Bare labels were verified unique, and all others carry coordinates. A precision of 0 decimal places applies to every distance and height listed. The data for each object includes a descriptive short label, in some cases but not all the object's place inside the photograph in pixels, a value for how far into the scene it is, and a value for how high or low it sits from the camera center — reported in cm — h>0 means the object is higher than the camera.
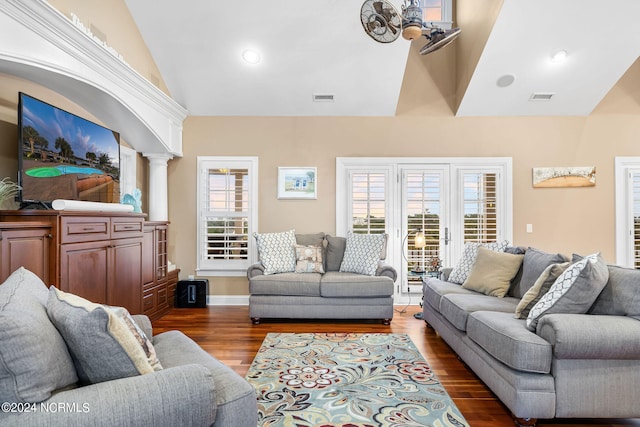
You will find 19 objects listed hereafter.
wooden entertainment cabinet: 251 -31
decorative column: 487 +42
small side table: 446 -74
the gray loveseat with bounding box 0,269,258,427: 115 -62
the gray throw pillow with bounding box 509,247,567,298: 294 -42
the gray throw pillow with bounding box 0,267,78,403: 114 -46
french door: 509 +19
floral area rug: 220 -124
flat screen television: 275 +53
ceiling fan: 272 +153
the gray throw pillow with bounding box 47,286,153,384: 129 -47
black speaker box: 492 -105
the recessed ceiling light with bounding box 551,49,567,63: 418 +191
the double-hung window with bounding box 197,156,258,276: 514 +6
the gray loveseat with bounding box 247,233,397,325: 413 -94
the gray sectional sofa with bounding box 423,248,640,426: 200 -81
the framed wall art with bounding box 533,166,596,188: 500 +57
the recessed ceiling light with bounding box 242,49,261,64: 439 +200
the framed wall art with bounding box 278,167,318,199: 516 +49
